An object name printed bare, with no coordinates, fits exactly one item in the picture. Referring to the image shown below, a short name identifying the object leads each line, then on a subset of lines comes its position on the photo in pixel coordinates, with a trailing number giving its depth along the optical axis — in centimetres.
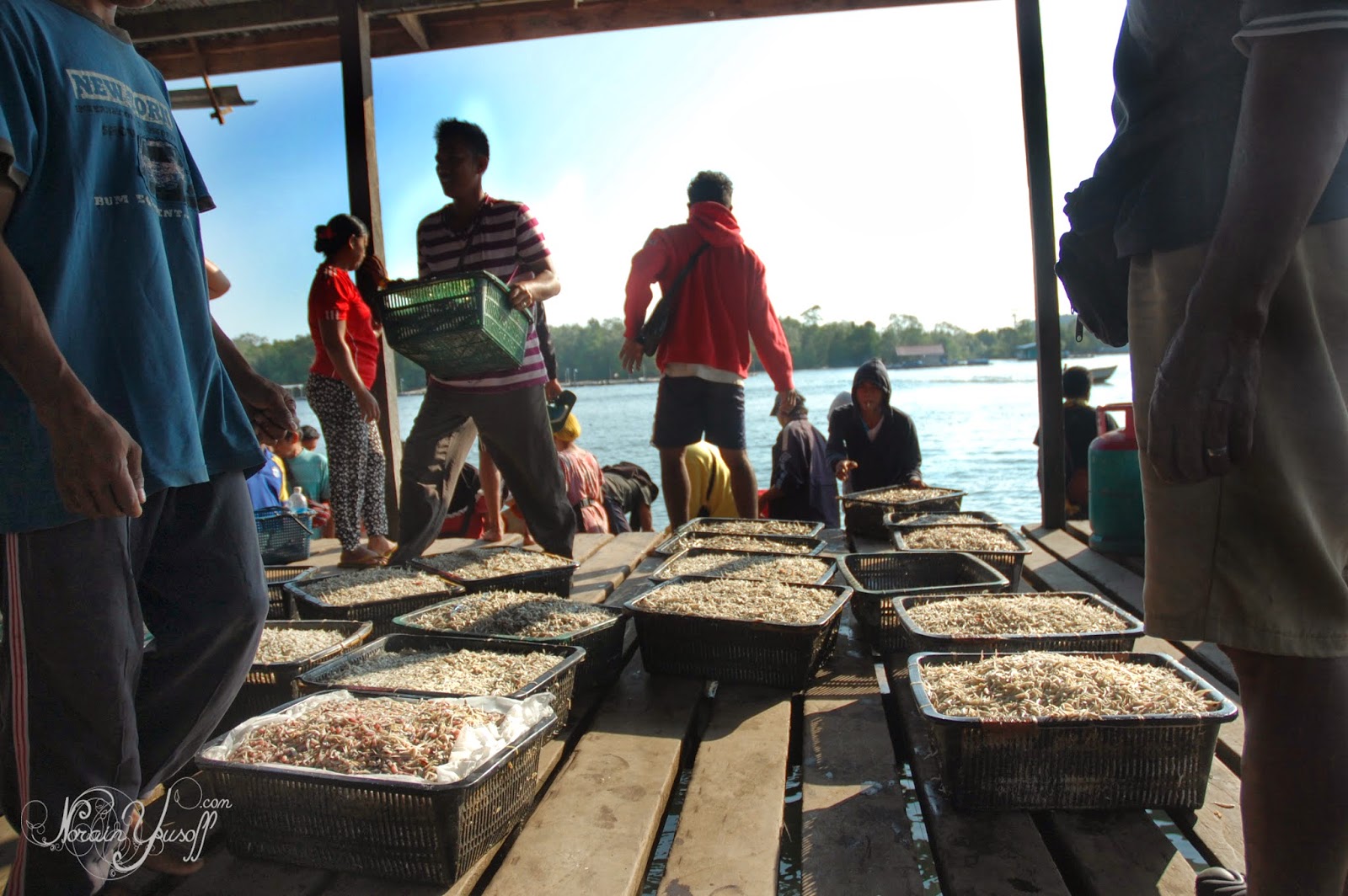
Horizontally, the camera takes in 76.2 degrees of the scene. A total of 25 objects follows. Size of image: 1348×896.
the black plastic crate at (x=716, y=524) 390
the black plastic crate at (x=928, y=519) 375
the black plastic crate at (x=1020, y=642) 197
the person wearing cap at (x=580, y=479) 521
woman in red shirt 377
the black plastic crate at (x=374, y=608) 266
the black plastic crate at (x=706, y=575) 272
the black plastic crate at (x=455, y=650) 183
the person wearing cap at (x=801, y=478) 530
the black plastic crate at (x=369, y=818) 138
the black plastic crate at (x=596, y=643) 223
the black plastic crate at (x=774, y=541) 349
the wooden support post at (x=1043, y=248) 398
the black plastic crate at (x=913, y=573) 256
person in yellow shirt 535
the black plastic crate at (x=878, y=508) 404
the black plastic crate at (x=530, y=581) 281
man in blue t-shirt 123
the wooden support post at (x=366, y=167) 416
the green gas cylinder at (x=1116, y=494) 352
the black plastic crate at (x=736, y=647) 221
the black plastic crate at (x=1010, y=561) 302
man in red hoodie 410
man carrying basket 341
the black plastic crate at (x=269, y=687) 204
